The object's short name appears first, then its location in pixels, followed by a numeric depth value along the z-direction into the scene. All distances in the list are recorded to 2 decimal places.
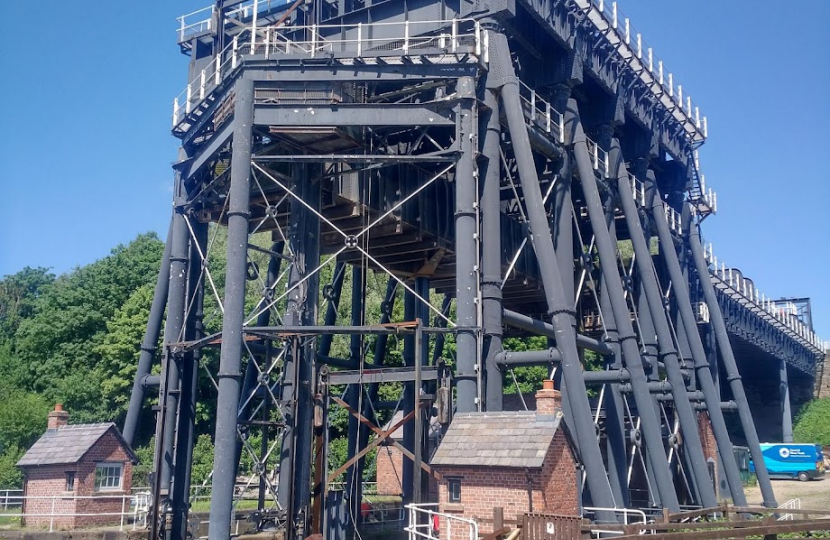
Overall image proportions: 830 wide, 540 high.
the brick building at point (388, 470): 42.44
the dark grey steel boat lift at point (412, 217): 19.44
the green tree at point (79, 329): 43.91
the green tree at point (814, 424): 62.75
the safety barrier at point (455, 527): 14.38
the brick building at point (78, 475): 22.39
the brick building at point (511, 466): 14.87
